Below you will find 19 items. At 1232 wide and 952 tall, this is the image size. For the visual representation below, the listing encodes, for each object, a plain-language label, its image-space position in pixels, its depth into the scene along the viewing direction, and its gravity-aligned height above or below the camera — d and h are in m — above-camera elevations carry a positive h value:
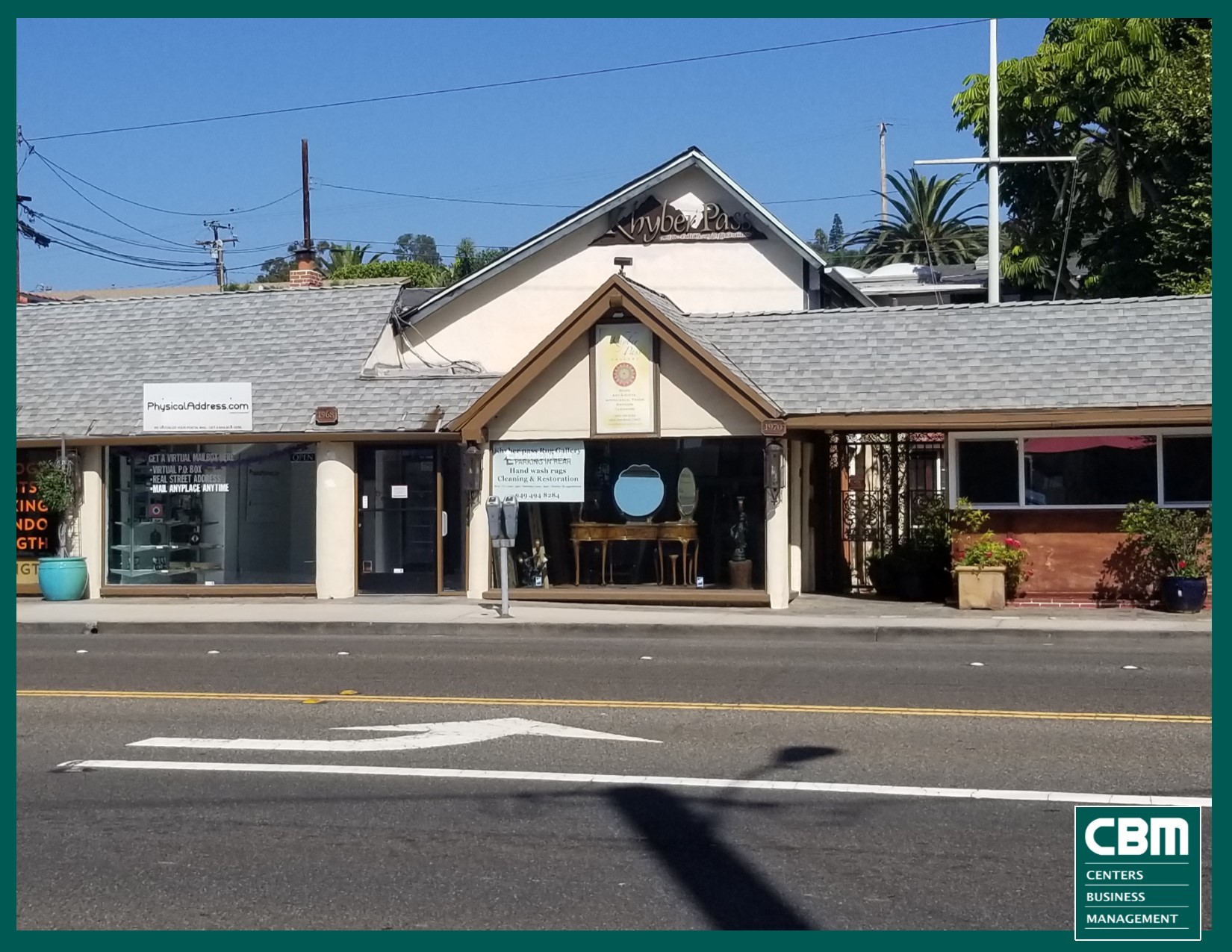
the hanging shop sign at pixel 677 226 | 27.44 +5.63
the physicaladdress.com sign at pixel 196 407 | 22.19 +1.80
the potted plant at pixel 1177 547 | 18.42 -0.45
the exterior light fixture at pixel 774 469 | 19.70 +0.66
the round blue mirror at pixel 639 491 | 20.55 +0.38
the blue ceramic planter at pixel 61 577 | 22.06 -0.83
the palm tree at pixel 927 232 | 61.56 +12.31
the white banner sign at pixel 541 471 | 20.64 +0.69
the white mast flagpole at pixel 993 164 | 28.31 +7.00
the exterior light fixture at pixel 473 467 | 20.88 +0.77
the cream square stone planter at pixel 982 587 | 19.02 -0.96
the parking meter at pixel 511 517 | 18.75 +0.02
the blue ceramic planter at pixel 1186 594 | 18.36 -1.04
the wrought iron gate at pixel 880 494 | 21.97 +0.34
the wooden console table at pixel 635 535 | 20.45 -0.25
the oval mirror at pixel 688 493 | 20.41 +0.35
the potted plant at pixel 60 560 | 22.08 -0.56
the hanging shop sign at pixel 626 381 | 20.20 +1.94
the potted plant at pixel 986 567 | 19.02 -0.70
